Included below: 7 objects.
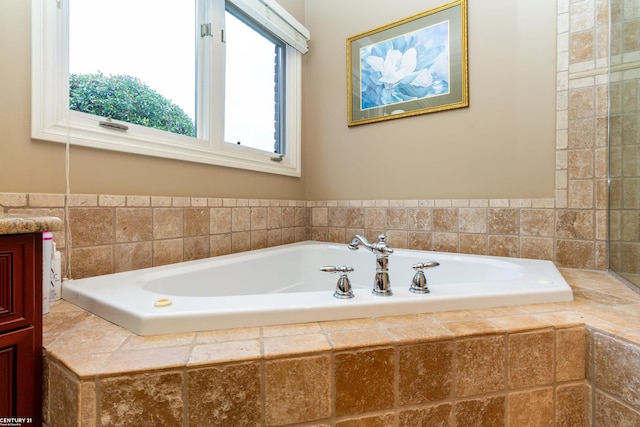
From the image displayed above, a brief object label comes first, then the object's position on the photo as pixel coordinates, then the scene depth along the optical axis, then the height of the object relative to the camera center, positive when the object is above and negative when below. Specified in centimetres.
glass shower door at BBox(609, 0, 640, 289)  124 +32
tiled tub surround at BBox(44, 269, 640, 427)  52 -33
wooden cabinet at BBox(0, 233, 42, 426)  55 -24
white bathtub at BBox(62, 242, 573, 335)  69 -25
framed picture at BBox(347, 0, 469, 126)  162 +87
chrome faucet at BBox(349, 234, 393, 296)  84 -18
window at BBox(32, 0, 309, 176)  102 +62
